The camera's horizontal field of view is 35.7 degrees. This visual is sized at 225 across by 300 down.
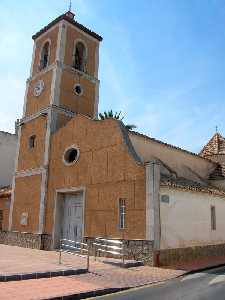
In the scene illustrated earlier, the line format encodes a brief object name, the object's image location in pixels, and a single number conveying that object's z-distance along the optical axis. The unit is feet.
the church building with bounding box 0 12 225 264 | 50.19
